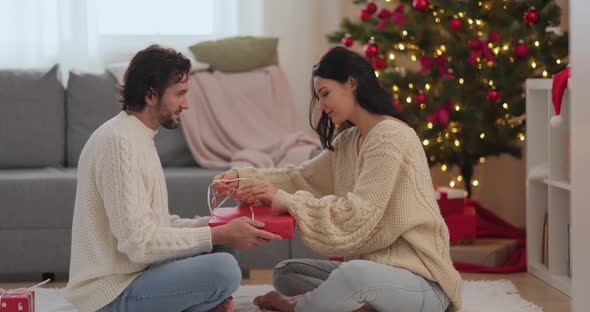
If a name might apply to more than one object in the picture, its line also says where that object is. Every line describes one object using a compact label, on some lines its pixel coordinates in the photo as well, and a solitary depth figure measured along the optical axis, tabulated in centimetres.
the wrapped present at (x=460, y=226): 405
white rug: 314
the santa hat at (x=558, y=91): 336
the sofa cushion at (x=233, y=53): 448
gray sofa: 372
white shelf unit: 359
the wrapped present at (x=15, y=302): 254
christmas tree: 410
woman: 250
